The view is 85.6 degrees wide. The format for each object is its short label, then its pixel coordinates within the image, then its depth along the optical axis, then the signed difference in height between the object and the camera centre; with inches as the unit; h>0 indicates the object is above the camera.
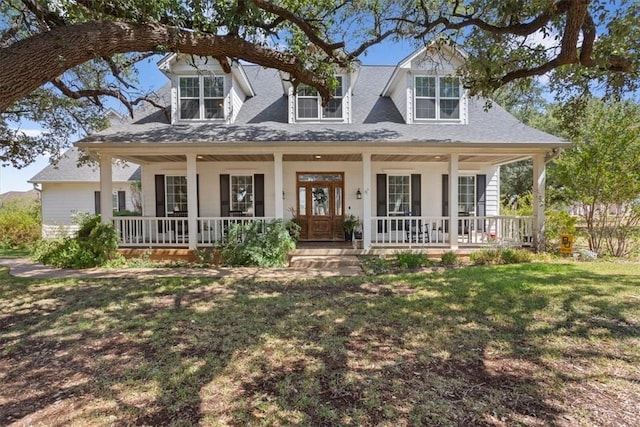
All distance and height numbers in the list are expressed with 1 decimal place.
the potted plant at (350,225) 467.1 -26.6
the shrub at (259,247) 358.3 -42.5
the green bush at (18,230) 572.4 -34.7
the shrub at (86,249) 348.8 -43.0
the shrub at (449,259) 367.2 -58.5
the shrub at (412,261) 347.7 -57.3
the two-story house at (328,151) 386.3 +64.6
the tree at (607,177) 366.3 +28.9
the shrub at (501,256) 364.5 -56.1
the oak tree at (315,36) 160.2 +120.6
